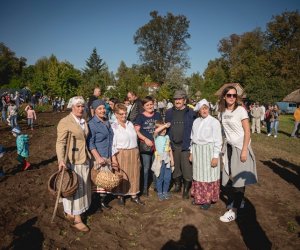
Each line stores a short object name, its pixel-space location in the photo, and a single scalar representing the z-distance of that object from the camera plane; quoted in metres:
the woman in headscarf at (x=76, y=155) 4.15
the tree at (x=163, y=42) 52.19
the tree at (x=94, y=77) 34.94
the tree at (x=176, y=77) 47.00
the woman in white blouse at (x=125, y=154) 5.14
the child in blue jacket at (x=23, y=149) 7.84
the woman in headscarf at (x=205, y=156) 5.00
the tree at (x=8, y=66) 69.44
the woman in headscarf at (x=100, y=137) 4.72
